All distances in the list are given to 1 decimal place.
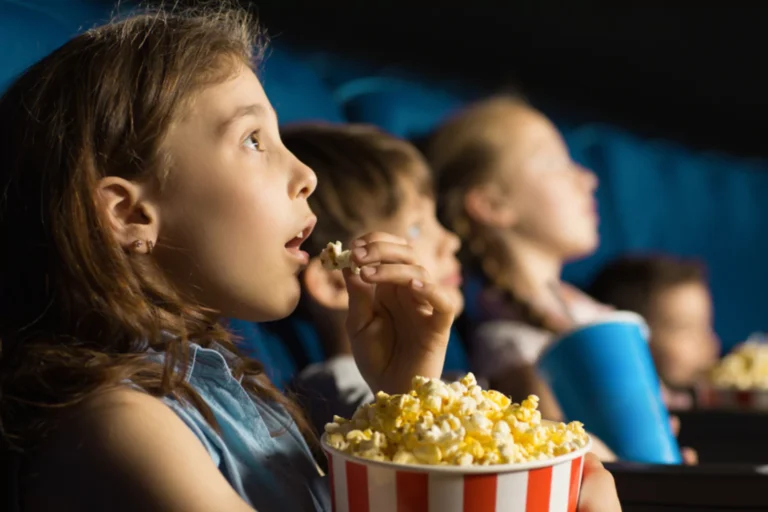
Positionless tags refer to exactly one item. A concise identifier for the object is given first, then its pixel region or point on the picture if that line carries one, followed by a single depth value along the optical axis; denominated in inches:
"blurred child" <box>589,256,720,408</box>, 87.3
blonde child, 69.2
